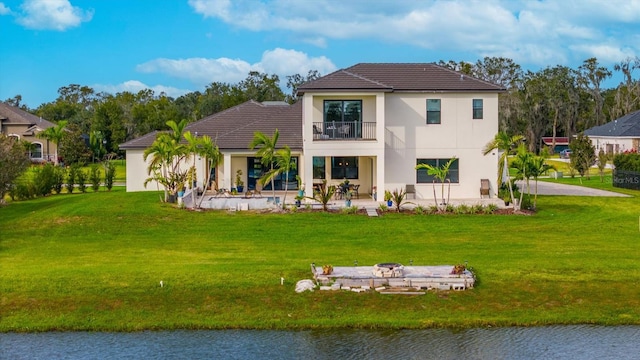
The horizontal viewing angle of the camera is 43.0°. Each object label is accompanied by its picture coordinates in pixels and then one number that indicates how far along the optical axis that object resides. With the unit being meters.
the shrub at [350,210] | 32.78
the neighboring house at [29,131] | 80.94
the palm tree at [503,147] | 34.00
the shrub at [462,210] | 32.69
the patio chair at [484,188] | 38.03
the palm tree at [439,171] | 33.78
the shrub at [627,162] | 45.75
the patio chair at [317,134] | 37.44
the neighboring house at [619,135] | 67.12
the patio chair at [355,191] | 38.28
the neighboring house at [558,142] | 95.82
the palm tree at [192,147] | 35.09
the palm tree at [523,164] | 33.03
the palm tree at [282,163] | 34.28
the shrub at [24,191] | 41.91
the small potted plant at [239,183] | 39.81
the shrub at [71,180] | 45.38
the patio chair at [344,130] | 37.62
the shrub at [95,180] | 45.62
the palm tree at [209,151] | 35.28
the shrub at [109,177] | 46.54
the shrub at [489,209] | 32.94
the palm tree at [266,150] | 34.50
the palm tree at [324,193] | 33.62
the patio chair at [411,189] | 37.81
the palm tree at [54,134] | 77.31
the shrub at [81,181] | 45.69
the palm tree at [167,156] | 35.47
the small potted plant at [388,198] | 34.34
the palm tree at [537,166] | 32.97
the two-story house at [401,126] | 37.03
